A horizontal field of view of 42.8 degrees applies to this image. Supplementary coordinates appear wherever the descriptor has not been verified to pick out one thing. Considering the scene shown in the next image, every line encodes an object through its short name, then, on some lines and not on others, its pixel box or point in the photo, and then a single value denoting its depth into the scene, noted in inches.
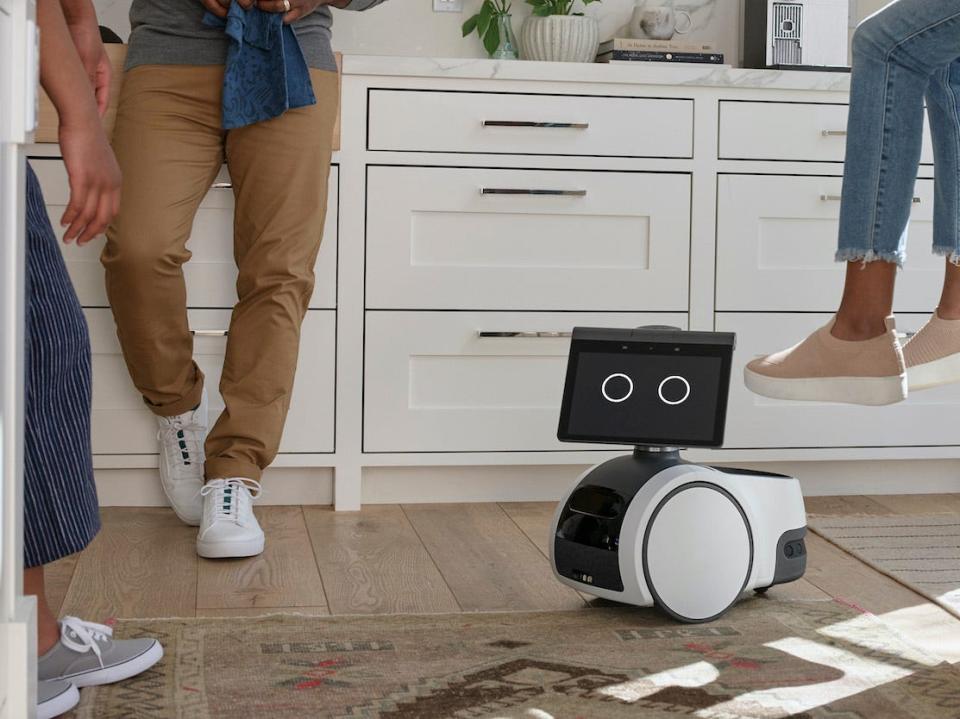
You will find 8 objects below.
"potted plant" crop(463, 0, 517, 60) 121.0
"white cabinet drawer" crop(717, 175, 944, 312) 106.8
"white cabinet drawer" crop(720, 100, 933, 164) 106.0
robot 67.3
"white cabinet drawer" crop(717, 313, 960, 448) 107.7
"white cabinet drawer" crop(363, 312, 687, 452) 102.9
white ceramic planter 116.8
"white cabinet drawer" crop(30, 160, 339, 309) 96.4
